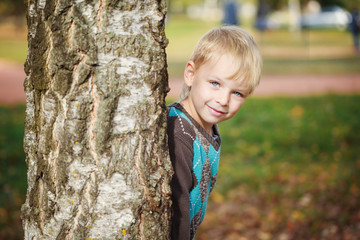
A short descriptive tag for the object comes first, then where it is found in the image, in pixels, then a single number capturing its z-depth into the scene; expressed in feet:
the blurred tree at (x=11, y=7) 99.78
